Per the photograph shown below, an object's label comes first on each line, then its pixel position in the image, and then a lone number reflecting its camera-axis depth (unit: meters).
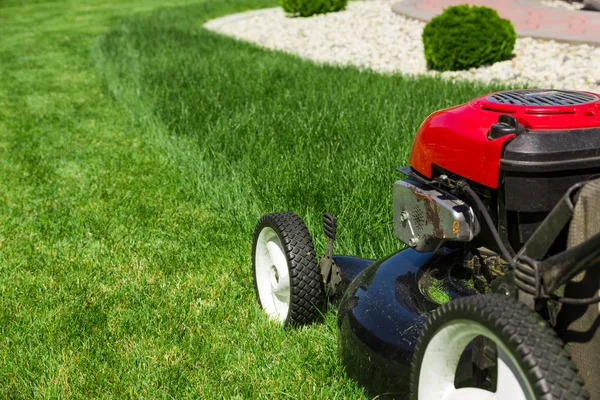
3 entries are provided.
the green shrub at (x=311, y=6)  12.62
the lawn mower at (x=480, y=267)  1.40
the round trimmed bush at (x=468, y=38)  6.92
